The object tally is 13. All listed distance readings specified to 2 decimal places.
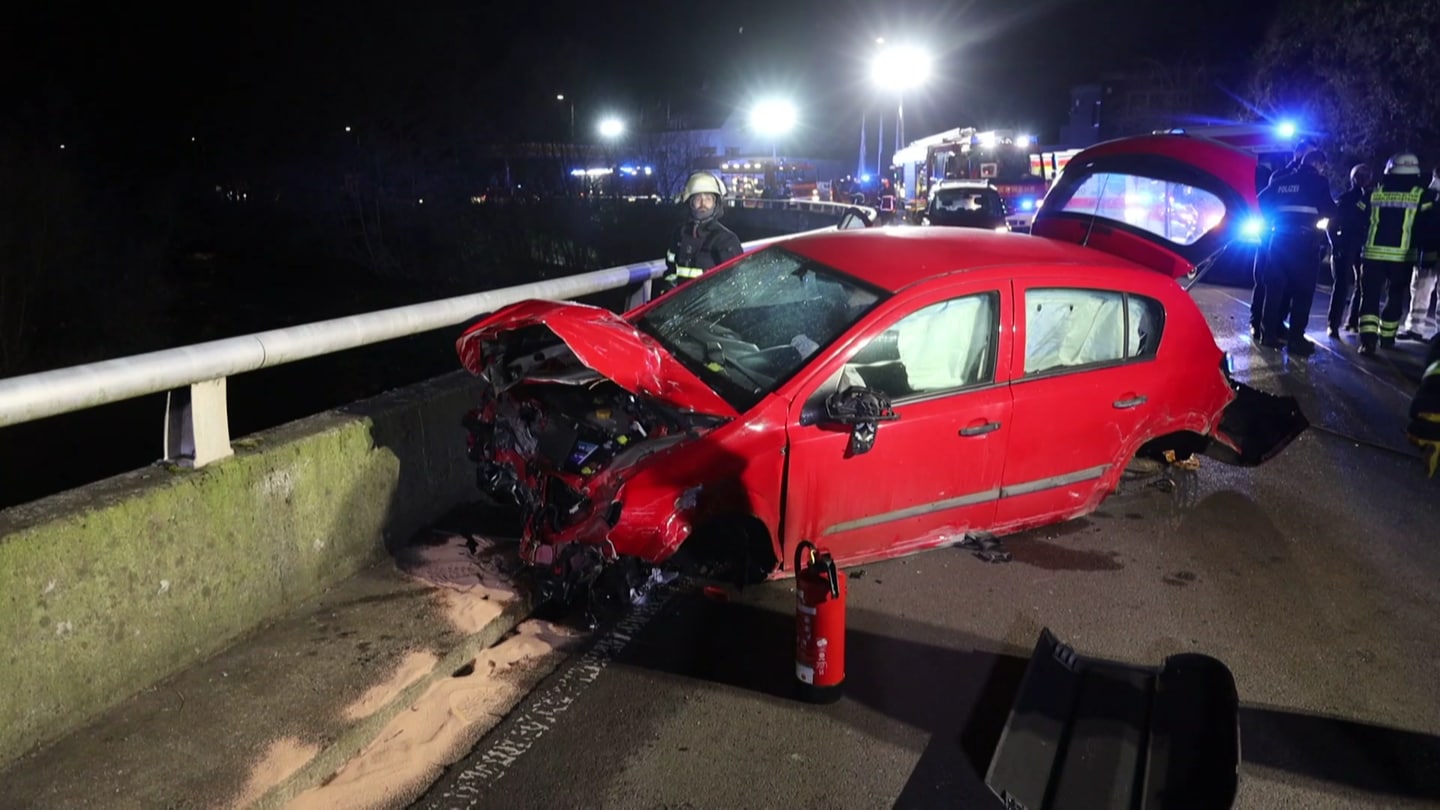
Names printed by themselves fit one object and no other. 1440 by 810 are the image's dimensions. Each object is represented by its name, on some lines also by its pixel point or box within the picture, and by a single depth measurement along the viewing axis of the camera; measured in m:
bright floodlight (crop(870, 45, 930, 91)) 31.12
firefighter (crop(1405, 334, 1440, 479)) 4.02
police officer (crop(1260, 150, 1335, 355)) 9.77
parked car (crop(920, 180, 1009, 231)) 18.77
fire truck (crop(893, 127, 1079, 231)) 22.52
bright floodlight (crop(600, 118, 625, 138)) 46.53
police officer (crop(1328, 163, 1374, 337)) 10.00
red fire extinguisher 3.56
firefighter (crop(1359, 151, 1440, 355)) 9.41
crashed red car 4.06
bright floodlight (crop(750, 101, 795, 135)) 61.19
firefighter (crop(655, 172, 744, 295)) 6.61
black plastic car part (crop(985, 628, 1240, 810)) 3.19
